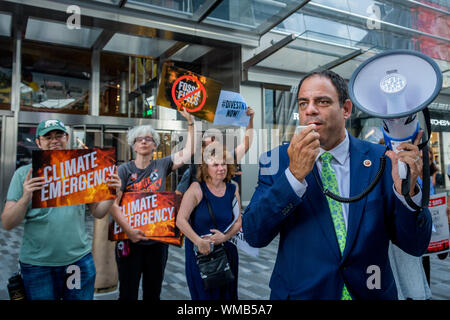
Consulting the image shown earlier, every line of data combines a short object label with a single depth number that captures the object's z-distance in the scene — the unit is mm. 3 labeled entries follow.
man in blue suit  1138
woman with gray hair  2596
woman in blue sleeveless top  2502
